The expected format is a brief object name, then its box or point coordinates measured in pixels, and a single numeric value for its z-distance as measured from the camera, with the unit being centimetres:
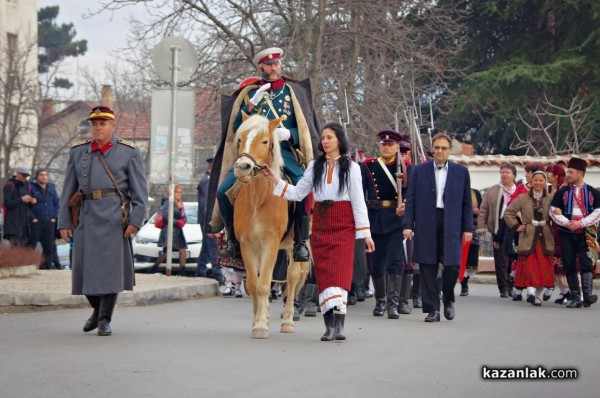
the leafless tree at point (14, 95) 4597
